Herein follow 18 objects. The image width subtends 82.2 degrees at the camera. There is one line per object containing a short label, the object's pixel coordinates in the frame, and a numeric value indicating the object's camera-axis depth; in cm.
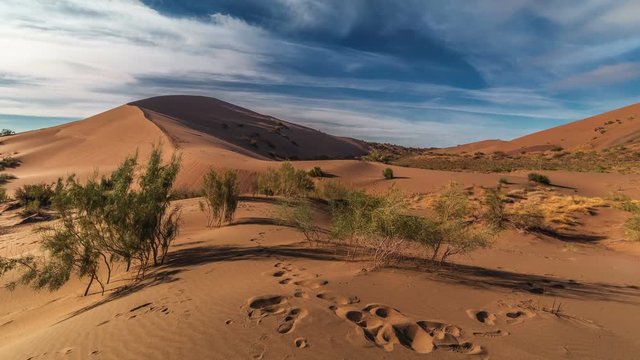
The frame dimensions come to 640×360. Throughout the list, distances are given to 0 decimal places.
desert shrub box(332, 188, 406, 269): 633
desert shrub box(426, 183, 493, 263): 661
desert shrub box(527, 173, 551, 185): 2194
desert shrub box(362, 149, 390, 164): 4419
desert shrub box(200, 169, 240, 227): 1115
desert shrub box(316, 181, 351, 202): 1639
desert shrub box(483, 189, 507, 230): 1258
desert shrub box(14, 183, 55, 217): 1555
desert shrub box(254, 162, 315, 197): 1722
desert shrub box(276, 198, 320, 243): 861
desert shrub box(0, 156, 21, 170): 2781
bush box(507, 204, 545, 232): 1236
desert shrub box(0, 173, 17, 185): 2223
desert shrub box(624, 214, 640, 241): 1084
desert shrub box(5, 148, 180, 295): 609
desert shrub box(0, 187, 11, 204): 1656
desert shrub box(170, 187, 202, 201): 1717
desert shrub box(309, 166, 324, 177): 2269
